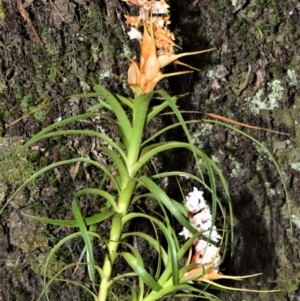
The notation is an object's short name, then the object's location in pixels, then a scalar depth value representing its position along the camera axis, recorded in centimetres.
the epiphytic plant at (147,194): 110
